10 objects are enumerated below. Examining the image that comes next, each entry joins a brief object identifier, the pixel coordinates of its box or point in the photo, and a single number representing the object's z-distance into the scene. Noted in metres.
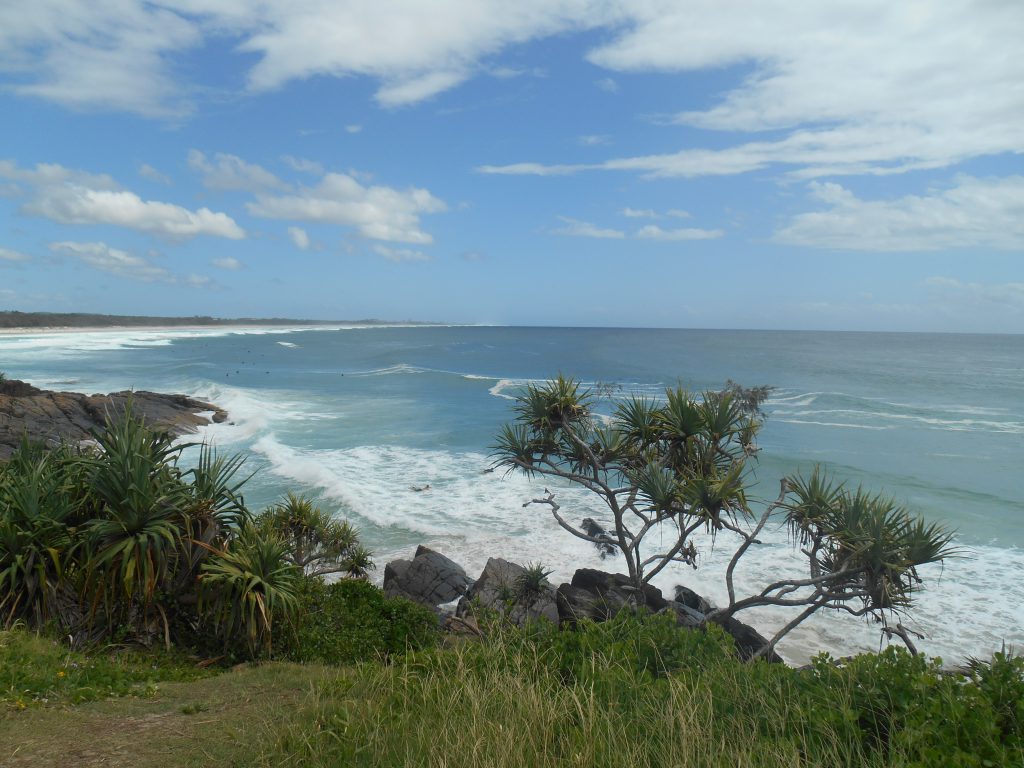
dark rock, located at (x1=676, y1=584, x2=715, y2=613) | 13.70
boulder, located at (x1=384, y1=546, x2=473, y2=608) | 13.60
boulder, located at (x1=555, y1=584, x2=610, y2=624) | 11.56
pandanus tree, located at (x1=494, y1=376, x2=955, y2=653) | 8.07
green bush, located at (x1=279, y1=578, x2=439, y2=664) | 8.01
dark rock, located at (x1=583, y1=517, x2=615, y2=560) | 16.73
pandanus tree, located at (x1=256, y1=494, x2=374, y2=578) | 13.35
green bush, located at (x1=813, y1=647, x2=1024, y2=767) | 3.30
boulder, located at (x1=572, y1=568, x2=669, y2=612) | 12.23
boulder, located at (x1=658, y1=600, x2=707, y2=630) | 11.45
